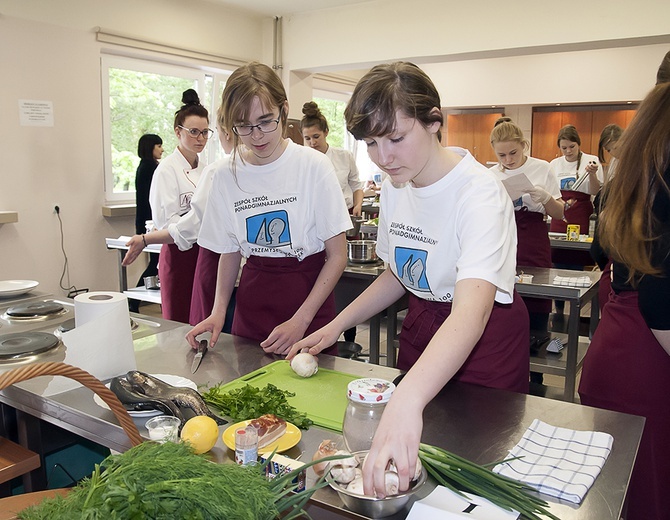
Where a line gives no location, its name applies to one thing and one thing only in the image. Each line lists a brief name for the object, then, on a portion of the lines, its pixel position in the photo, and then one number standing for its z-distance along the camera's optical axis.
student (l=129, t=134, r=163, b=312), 5.16
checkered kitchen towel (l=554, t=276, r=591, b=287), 2.93
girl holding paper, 3.47
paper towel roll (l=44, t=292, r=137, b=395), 1.39
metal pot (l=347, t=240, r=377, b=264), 3.48
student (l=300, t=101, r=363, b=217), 4.79
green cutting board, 1.26
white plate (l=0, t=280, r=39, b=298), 2.32
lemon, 1.07
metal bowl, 0.90
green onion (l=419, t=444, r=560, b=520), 0.91
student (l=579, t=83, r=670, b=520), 1.39
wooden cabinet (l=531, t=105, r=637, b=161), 7.90
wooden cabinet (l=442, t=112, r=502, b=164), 8.83
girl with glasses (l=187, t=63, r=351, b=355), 1.93
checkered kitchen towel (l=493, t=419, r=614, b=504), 0.98
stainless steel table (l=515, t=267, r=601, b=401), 2.84
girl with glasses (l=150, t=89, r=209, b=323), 3.34
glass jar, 1.02
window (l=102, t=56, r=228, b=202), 5.50
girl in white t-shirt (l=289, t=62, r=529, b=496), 1.00
